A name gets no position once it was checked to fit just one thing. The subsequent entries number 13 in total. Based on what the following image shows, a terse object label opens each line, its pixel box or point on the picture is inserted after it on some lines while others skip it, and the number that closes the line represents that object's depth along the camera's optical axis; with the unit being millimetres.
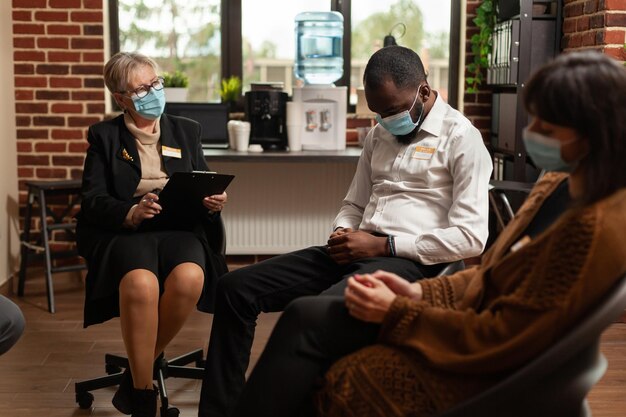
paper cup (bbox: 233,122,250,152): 4293
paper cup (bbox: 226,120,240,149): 4320
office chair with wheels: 2744
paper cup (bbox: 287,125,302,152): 4320
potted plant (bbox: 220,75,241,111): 4676
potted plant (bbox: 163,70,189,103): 4586
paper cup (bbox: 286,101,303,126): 4305
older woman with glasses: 2568
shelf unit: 4023
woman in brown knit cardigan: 1404
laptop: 4449
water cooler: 4305
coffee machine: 4371
